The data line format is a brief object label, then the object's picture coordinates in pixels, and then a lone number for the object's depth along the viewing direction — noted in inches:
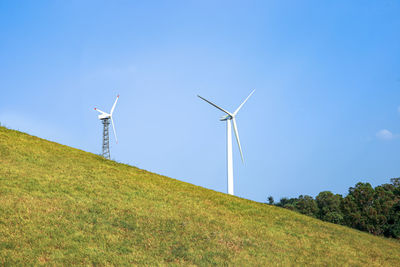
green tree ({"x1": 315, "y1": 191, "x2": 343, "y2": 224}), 3302.9
